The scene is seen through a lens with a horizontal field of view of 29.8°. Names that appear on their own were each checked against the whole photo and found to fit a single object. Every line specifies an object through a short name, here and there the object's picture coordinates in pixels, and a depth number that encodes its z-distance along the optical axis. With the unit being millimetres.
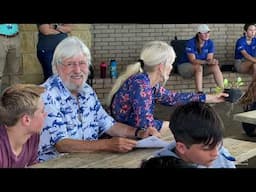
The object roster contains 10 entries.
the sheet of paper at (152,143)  2348
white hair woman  2811
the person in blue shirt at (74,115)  2307
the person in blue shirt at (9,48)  4753
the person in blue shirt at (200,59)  6910
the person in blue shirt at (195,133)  1521
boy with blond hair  1977
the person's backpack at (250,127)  4567
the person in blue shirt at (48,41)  4652
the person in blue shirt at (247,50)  7344
